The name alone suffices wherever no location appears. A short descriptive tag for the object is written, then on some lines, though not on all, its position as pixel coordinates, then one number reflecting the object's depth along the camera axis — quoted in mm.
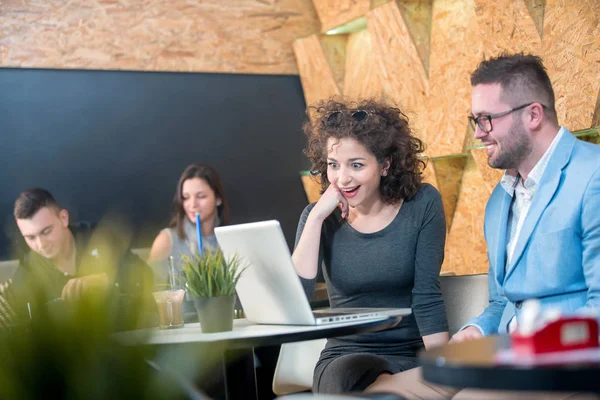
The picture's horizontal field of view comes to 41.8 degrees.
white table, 1773
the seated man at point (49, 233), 3516
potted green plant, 1967
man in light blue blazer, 1966
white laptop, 1920
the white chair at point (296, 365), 2742
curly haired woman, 2410
